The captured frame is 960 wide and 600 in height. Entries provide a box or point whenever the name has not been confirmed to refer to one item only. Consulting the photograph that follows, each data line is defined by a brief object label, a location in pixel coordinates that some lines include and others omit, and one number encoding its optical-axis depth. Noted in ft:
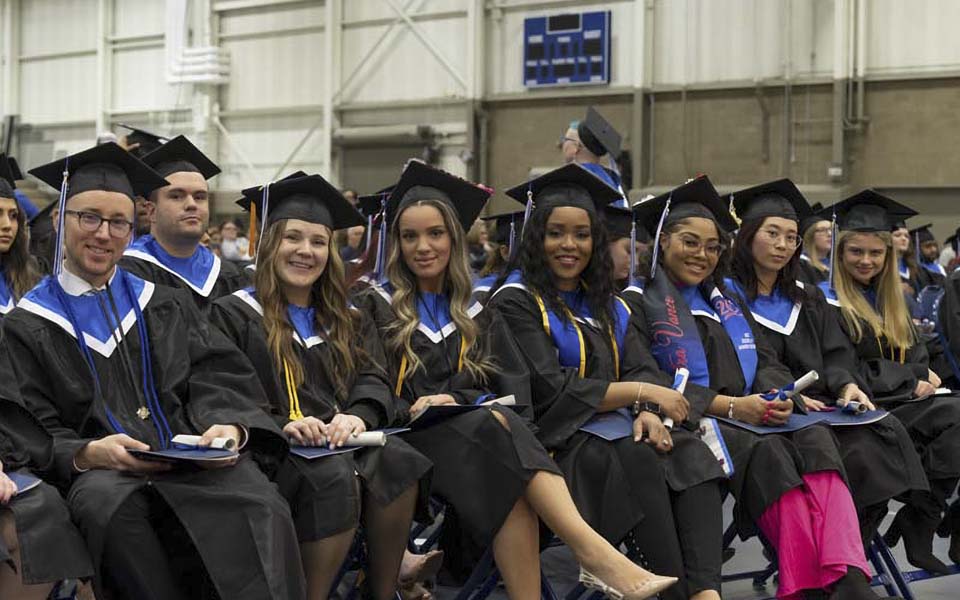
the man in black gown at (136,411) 9.64
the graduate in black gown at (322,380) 11.03
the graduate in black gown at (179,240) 15.31
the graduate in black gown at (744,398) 12.36
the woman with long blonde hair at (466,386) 11.47
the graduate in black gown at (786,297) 15.06
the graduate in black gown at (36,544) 9.08
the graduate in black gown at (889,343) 14.58
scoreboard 46.85
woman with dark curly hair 12.09
